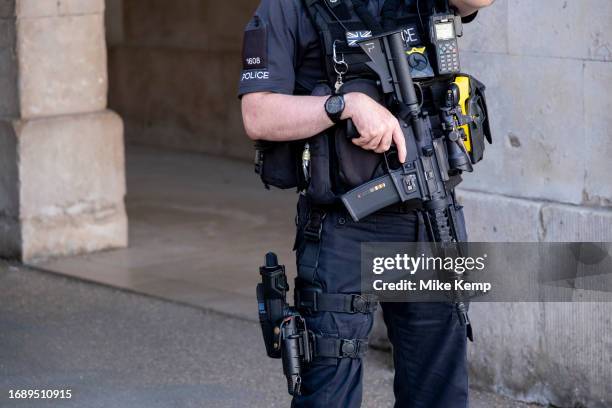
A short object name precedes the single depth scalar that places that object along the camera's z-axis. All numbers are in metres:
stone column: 14.51
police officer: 6.94
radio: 7.07
